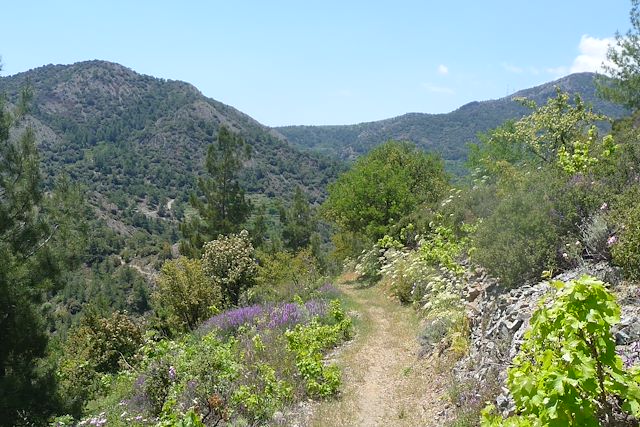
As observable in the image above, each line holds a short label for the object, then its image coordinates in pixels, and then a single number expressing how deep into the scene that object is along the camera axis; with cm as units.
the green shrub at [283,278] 1502
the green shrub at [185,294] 1594
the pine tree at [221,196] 2906
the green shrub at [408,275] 1227
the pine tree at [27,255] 1006
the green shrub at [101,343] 1505
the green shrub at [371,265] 1845
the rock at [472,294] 873
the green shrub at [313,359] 777
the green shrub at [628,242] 577
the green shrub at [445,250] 1018
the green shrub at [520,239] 740
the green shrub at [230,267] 1820
